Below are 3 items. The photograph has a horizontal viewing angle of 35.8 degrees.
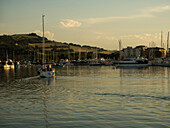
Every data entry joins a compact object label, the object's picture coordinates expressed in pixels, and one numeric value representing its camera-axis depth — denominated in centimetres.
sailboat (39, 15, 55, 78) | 6811
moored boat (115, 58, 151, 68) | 16812
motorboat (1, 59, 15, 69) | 16062
